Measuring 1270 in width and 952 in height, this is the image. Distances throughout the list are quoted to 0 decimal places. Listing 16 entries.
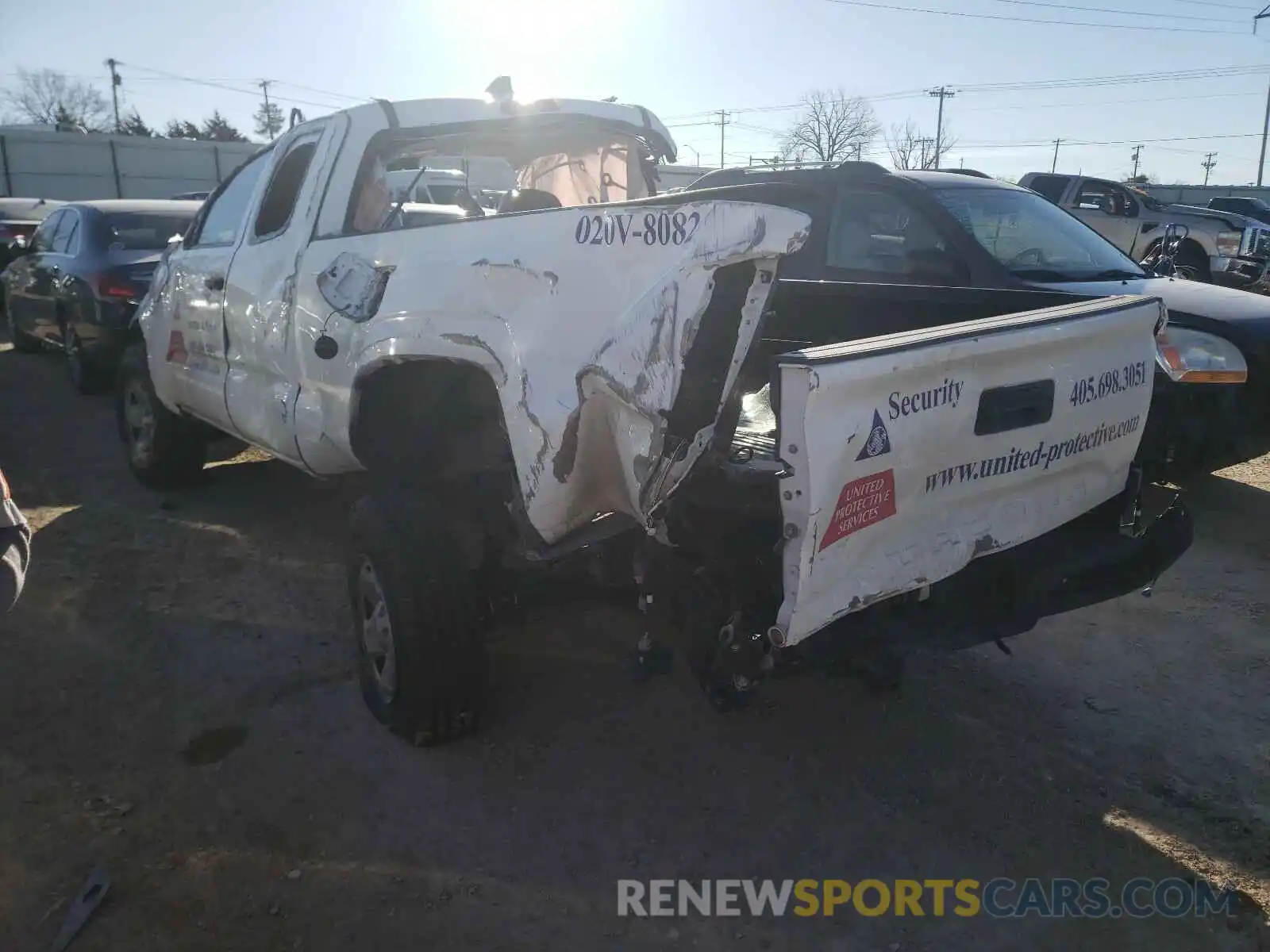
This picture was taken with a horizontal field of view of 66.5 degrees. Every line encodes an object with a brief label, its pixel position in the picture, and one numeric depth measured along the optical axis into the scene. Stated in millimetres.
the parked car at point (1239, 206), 23812
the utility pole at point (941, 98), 53194
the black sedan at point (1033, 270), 5273
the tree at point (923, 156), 43812
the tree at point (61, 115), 55688
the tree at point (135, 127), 51875
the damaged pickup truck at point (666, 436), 2264
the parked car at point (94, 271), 8102
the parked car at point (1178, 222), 13375
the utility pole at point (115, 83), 66875
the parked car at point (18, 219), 14641
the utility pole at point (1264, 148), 50719
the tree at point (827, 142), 41438
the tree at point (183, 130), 51219
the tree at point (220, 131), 54866
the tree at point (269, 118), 66562
